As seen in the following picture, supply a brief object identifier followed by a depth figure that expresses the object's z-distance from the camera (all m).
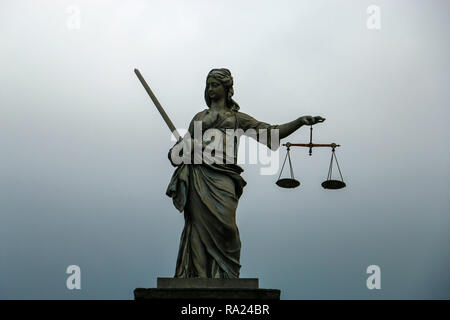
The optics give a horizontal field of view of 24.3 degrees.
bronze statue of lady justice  18.16
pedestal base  16.98
